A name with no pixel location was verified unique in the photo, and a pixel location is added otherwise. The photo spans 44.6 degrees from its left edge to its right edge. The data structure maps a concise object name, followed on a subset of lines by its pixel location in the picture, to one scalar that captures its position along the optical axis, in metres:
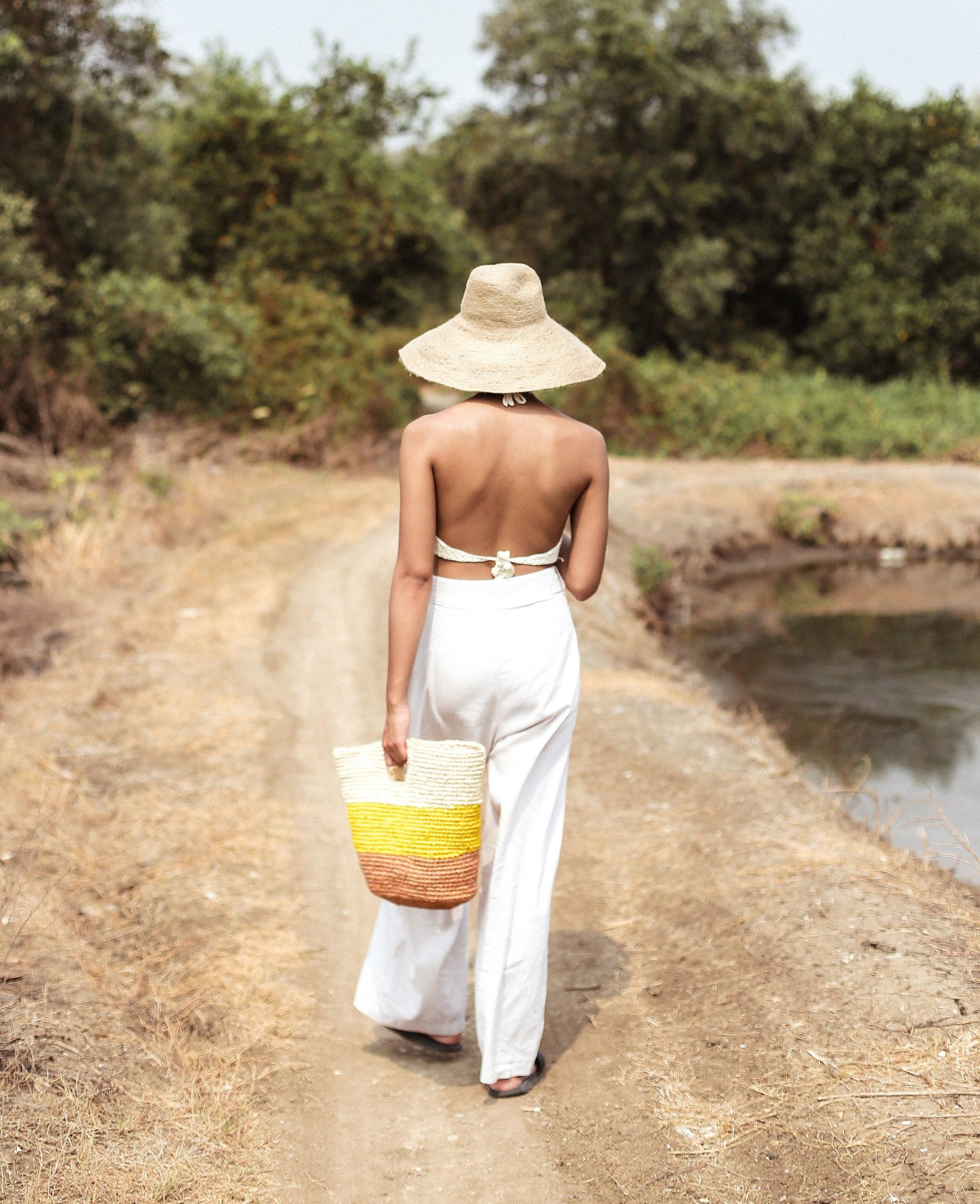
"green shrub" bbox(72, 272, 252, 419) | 14.73
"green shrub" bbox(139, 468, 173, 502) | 12.39
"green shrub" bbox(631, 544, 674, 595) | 12.96
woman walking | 3.01
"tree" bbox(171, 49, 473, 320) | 19.23
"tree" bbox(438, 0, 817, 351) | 23.56
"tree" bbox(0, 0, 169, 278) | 13.62
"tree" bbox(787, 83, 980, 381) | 23.50
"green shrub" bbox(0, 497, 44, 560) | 9.20
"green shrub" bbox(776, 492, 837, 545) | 15.63
